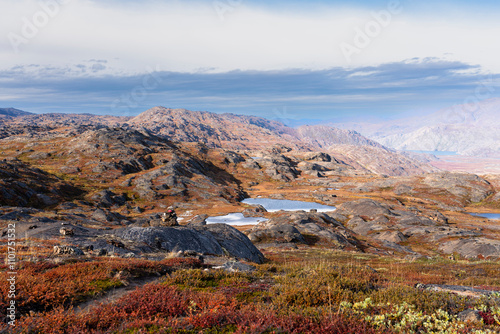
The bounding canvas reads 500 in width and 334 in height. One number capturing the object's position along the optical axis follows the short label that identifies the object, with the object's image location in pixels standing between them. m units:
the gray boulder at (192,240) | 26.34
